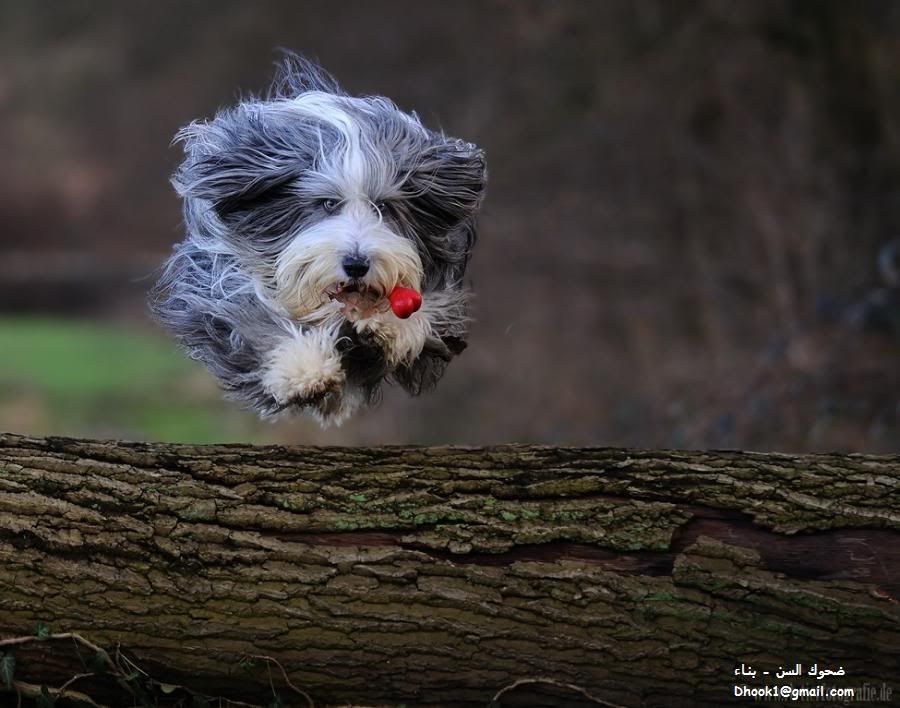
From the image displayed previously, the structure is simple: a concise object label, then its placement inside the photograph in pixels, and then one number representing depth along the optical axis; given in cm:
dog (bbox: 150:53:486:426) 786
